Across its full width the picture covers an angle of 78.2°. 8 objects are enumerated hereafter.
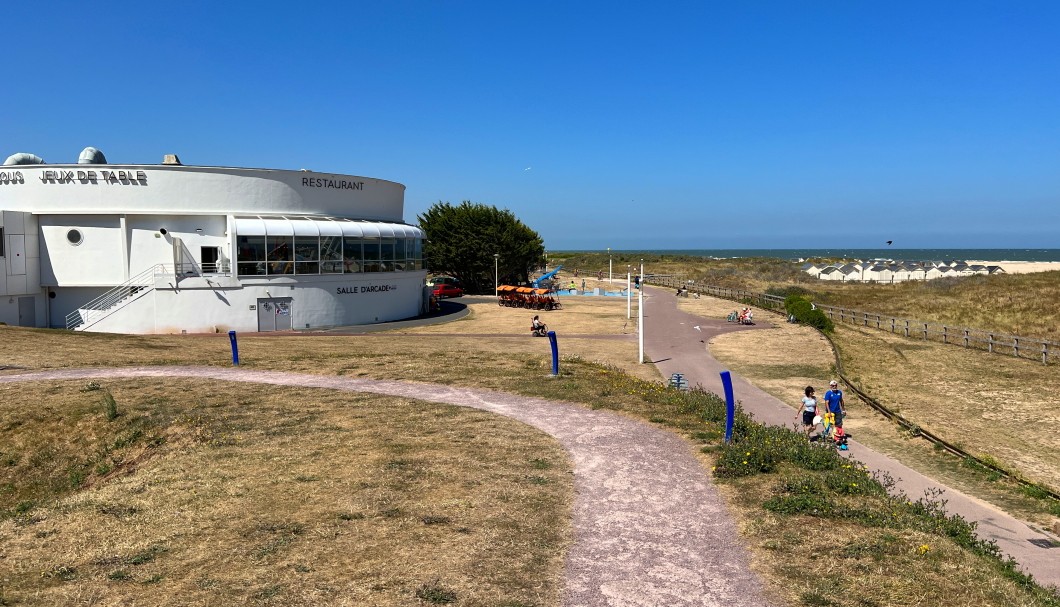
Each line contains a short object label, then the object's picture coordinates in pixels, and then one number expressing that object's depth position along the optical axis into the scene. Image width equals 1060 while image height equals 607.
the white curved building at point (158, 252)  32.44
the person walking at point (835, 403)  14.82
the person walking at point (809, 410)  15.21
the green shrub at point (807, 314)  35.34
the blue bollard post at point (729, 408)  11.73
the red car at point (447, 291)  53.62
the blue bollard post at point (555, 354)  19.08
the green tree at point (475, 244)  60.41
